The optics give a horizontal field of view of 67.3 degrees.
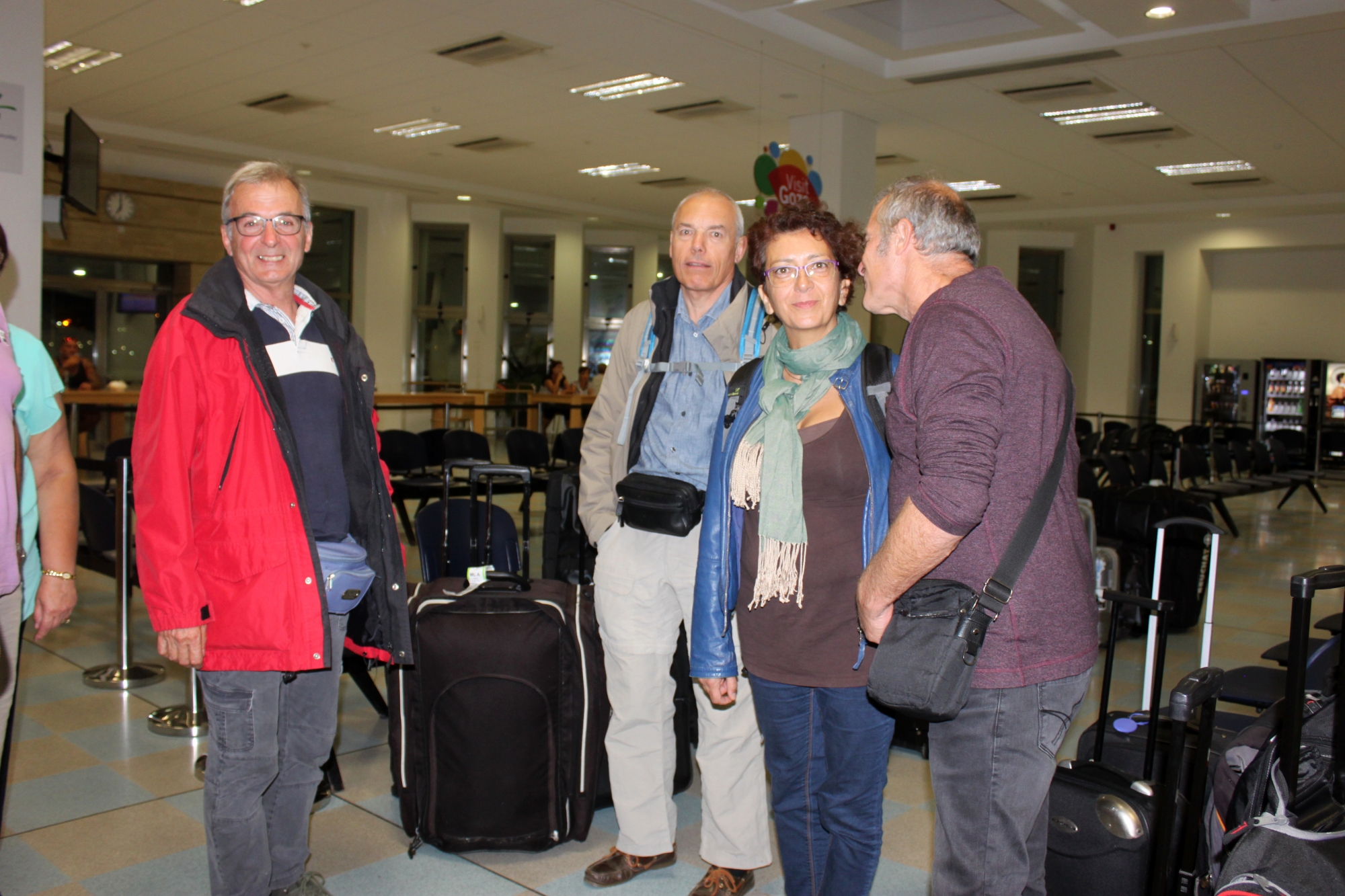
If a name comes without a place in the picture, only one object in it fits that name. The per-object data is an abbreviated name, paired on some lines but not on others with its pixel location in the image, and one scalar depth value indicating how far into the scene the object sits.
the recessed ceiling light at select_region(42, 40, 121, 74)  8.73
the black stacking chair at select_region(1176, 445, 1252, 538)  8.36
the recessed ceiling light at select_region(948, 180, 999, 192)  13.75
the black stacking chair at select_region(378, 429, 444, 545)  6.85
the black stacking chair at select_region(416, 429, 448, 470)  7.40
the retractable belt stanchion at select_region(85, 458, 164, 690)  3.95
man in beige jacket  2.39
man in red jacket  1.96
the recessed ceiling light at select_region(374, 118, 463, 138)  11.36
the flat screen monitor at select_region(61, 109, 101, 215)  5.23
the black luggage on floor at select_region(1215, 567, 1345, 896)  1.34
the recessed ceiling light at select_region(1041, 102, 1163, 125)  9.48
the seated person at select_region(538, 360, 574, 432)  16.38
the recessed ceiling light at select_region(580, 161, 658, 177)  13.48
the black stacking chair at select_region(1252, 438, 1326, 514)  10.79
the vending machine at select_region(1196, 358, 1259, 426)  16.39
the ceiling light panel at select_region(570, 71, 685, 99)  9.23
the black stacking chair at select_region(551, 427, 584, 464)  7.28
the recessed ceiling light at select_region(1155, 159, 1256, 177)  12.03
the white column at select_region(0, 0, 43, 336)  4.04
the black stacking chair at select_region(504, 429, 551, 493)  7.93
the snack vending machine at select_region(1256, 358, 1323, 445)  16.05
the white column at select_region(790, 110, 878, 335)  9.90
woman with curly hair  1.85
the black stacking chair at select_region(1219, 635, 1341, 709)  2.35
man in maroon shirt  1.45
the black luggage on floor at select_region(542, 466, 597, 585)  3.63
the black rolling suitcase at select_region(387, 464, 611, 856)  2.53
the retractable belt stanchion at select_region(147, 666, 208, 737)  3.45
